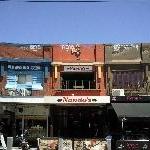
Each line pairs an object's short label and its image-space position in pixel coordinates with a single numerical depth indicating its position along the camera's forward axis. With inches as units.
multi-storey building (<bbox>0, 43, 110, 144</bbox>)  1407.5
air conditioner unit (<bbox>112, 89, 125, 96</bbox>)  1337.4
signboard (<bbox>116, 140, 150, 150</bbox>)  1017.5
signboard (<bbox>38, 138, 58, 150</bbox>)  1025.5
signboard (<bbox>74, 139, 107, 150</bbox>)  1013.2
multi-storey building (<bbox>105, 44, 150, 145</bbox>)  1395.2
